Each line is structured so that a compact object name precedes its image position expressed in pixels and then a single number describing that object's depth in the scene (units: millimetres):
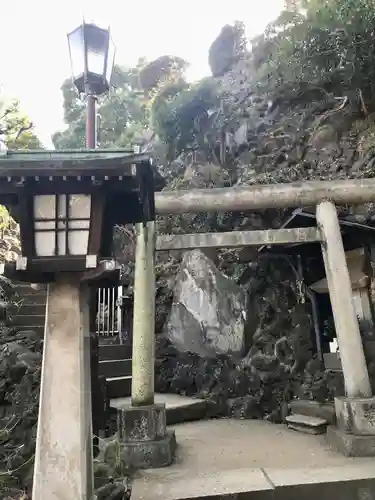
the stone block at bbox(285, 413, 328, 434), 7582
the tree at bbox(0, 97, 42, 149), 16641
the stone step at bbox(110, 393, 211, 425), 9078
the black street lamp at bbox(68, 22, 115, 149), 4531
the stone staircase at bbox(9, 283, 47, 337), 10489
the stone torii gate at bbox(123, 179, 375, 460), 6223
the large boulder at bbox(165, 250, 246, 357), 11086
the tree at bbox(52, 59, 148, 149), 25609
